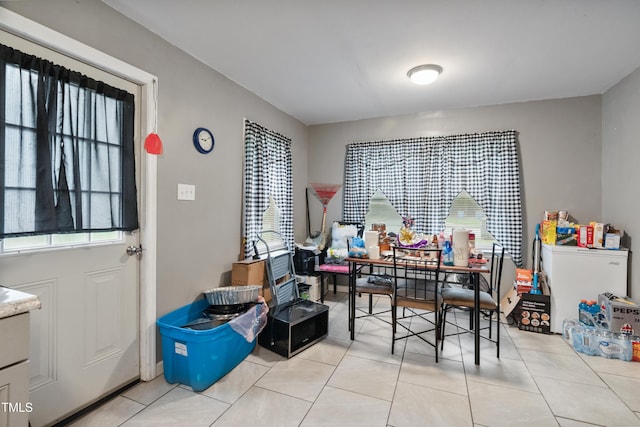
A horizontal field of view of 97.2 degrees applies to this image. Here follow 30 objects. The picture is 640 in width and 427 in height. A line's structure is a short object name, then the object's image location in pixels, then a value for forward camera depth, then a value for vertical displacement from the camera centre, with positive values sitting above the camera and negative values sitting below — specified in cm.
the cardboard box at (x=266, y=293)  278 -80
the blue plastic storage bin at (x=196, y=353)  186 -97
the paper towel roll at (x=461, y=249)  225 -29
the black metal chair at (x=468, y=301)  227 -73
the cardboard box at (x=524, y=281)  297 -73
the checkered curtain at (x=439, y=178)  336 +45
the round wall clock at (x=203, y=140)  238 +62
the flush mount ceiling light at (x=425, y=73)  254 +128
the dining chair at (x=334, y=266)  358 -71
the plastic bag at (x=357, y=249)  261 -35
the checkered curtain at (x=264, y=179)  298 +39
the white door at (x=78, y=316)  148 -63
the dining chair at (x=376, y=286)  252 -69
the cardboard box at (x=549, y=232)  295 -21
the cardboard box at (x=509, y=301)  300 -100
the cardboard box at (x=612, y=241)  264 -27
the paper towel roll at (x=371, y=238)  256 -24
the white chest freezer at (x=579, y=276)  263 -61
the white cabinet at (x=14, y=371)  86 -50
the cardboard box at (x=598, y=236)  272 -23
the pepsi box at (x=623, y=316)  236 -88
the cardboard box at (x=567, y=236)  288 -25
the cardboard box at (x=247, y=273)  262 -58
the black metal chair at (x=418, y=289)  224 -68
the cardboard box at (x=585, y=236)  277 -24
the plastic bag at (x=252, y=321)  206 -84
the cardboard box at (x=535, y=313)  281 -102
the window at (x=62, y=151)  140 +34
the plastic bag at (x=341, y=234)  398 -31
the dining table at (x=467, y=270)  217 -46
